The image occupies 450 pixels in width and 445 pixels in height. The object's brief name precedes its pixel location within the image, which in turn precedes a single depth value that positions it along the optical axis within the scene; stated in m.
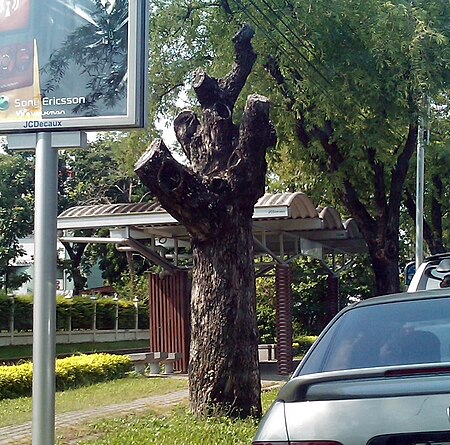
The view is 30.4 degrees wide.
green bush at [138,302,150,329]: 36.38
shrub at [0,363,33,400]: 12.93
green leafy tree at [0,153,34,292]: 35.34
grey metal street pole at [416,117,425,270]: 19.20
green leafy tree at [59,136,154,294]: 39.41
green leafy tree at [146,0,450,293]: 15.08
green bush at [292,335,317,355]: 25.05
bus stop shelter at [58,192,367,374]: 16.39
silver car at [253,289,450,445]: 3.35
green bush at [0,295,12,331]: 28.33
